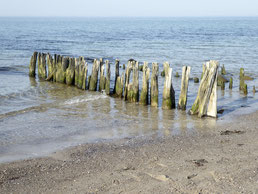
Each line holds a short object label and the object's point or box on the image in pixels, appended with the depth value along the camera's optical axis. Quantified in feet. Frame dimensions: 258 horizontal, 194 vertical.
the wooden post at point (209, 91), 32.55
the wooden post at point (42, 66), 56.04
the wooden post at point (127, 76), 39.31
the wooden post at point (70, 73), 49.19
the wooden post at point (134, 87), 38.11
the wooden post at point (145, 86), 36.96
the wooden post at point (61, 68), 50.06
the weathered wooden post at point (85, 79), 46.55
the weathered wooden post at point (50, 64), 52.96
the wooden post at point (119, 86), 41.45
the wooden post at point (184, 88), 33.96
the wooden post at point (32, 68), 58.64
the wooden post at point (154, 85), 35.81
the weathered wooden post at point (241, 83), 46.85
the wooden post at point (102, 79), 43.83
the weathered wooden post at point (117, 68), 42.39
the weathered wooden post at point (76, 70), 47.84
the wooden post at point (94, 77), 44.70
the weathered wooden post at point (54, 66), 51.76
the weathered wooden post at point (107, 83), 43.24
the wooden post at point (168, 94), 34.81
